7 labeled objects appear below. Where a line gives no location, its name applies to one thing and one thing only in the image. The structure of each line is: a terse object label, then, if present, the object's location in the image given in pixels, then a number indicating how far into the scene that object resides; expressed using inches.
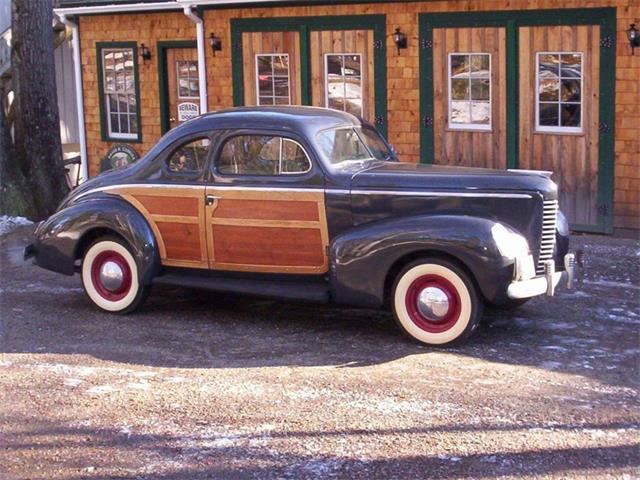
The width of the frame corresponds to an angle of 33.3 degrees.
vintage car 309.1
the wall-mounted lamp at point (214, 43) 615.9
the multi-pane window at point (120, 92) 677.3
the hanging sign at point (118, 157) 610.2
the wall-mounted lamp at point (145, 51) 658.2
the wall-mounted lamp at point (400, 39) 552.1
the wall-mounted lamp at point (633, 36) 477.1
